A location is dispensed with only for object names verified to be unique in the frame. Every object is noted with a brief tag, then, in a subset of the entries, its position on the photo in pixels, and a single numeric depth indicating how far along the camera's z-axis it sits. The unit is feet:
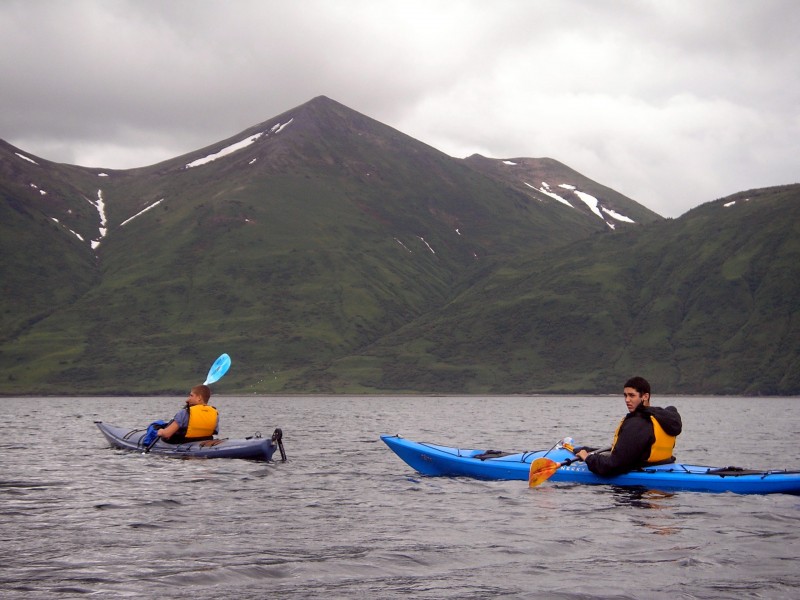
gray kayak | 94.84
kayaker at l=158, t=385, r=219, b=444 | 96.22
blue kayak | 71.61
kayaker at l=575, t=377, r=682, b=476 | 69.92
